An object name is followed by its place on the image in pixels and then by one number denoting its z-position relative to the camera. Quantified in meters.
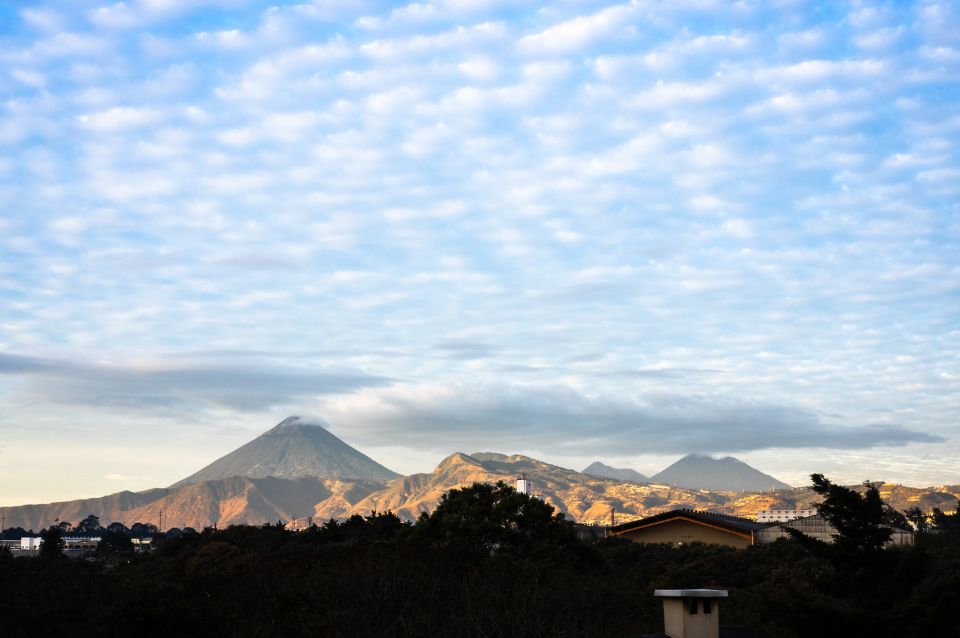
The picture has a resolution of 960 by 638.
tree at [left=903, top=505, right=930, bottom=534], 103.00
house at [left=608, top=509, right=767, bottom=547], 74.88
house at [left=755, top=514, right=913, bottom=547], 66.50
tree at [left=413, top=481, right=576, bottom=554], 54.19
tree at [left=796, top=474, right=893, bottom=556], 30.97
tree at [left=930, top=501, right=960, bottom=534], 77.76
